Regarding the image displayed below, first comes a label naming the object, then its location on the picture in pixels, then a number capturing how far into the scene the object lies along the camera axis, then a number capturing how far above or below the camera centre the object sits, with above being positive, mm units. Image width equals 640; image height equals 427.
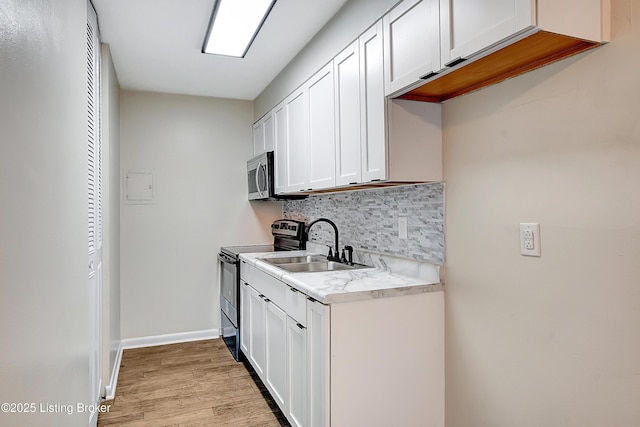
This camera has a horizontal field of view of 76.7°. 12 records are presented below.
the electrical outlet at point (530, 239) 1498 -87
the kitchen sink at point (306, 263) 2852 -340
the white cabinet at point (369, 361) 1796 -674
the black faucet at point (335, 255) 2775 -267
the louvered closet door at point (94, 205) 2162 +86
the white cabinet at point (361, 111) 1920 +547
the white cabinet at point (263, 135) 3602 +787
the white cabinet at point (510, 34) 1192 +567
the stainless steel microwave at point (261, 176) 3516 +381
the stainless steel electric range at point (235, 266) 3416 -434
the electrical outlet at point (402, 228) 2256 -63
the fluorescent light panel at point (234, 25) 2230 +1182
